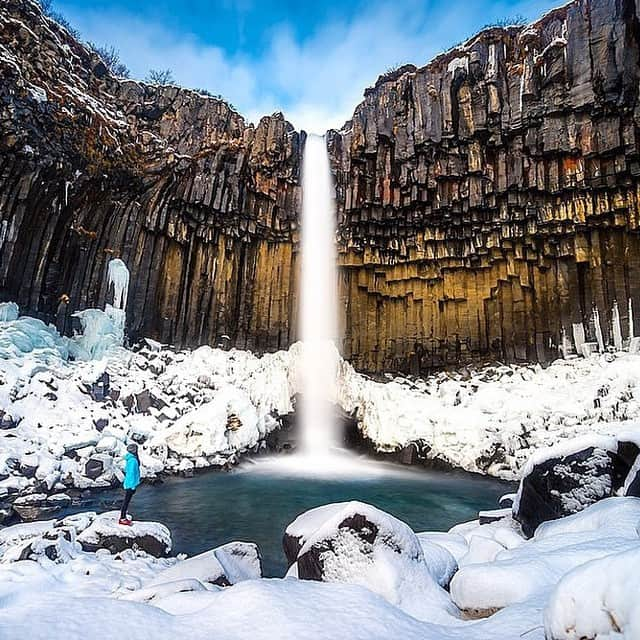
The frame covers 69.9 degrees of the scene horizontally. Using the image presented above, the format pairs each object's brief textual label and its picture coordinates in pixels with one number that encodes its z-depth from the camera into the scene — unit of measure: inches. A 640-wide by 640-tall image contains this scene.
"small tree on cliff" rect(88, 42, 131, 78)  1000.1
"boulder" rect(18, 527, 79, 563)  243.0
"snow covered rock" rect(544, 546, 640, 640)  75.4
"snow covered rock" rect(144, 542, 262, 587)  199.3
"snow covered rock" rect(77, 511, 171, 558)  267.7
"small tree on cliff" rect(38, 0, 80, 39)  884.5
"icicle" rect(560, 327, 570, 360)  667.4
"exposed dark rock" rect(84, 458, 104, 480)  441.4
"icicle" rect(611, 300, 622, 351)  617.9
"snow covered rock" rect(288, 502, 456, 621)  155.8
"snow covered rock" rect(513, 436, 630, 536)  213.6
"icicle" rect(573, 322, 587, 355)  655.1
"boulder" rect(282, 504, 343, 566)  204.4
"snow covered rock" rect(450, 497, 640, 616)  134.6
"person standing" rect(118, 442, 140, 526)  325.7
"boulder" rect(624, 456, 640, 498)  192.1
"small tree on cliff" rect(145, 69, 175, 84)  1046.8
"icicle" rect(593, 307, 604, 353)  633.6
